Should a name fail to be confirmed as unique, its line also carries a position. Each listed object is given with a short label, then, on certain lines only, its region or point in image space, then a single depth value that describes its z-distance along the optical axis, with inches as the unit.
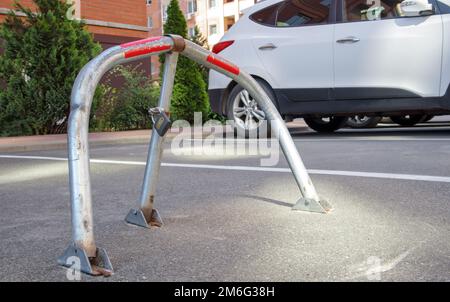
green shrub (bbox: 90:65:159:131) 555.2
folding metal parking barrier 90.0
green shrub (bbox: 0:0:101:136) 480.7
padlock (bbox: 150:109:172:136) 112.6
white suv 292.0
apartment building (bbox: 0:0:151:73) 820.0
